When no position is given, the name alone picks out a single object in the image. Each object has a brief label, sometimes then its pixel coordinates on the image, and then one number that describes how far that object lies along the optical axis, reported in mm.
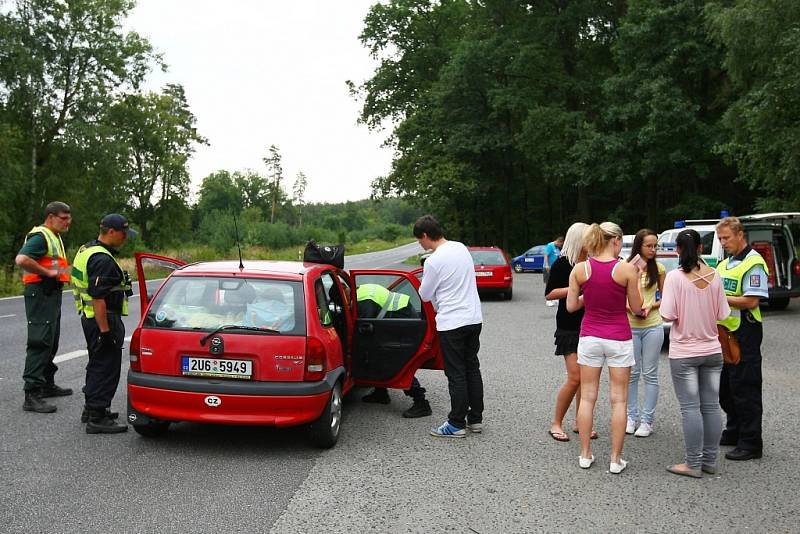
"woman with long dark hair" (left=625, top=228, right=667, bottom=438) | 5812
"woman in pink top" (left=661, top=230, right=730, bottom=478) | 4770
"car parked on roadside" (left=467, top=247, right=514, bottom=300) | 18203
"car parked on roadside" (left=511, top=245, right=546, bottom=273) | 33188
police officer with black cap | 5750
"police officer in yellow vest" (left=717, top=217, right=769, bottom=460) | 5078
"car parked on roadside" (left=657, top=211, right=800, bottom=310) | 13594
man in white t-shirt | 5734
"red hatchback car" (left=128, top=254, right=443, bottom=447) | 5078
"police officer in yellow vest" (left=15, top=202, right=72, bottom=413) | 6555
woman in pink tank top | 4844
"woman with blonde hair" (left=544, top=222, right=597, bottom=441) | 5457
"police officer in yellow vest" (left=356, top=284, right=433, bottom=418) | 6477
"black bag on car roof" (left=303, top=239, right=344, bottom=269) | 6527
